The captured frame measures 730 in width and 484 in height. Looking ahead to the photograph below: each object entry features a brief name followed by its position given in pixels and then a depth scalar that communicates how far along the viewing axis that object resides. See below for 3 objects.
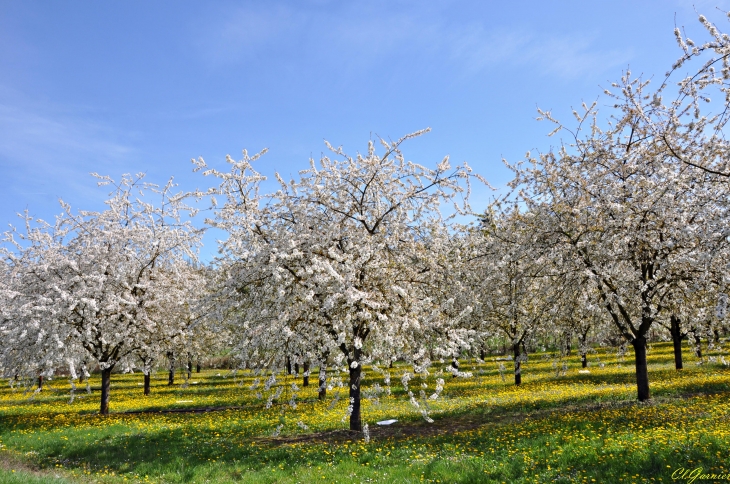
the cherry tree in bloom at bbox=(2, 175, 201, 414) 18.38
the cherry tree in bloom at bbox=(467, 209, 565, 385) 15.18
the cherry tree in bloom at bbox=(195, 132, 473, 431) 12.25
